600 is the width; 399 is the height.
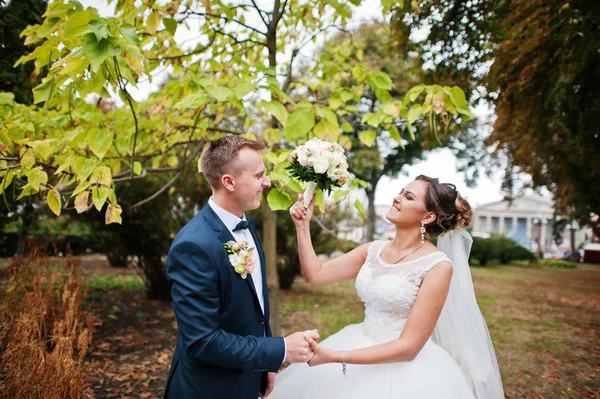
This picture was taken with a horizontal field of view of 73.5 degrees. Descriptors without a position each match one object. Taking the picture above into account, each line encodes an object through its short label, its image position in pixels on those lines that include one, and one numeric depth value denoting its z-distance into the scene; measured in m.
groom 1.62
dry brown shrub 2.51
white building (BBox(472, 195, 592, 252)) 60.47
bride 2.06
